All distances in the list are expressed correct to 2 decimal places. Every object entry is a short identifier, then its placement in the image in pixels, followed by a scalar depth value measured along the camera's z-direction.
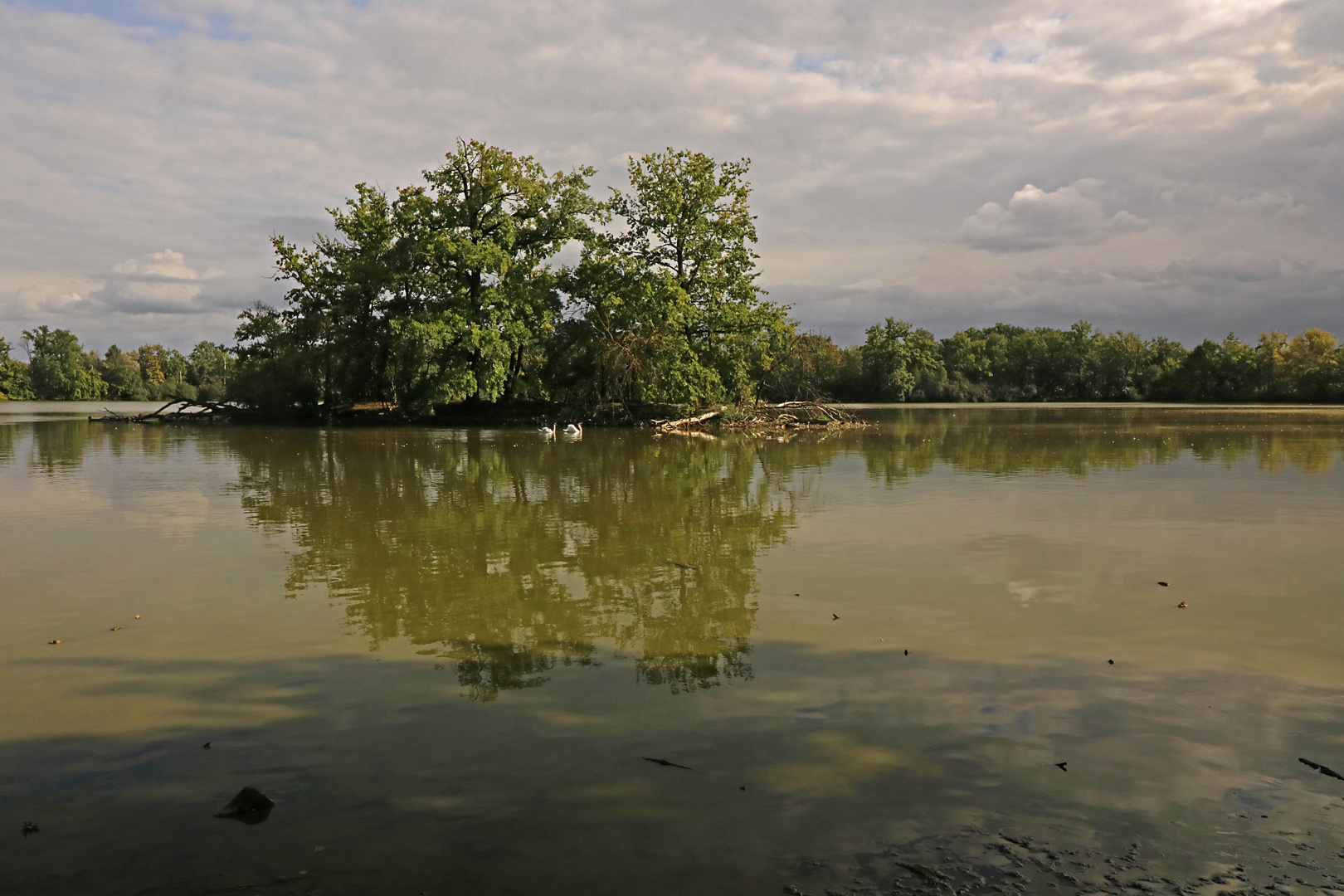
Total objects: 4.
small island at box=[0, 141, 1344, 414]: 39.66
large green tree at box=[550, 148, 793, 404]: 39.34
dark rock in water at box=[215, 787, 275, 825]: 3.71
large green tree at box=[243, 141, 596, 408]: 39.78
